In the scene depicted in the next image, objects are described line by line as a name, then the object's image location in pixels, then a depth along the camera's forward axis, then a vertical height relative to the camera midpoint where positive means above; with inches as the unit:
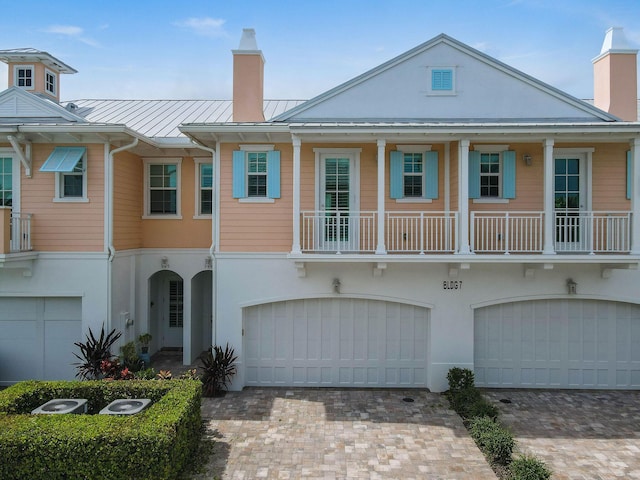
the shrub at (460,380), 417.4 -126.6
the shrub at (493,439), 302.5 -135.7
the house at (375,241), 445.1 +0.5
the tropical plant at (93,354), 435.2 -109.1
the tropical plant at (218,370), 425.7 -122.6
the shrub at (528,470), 261.0 -132.4
